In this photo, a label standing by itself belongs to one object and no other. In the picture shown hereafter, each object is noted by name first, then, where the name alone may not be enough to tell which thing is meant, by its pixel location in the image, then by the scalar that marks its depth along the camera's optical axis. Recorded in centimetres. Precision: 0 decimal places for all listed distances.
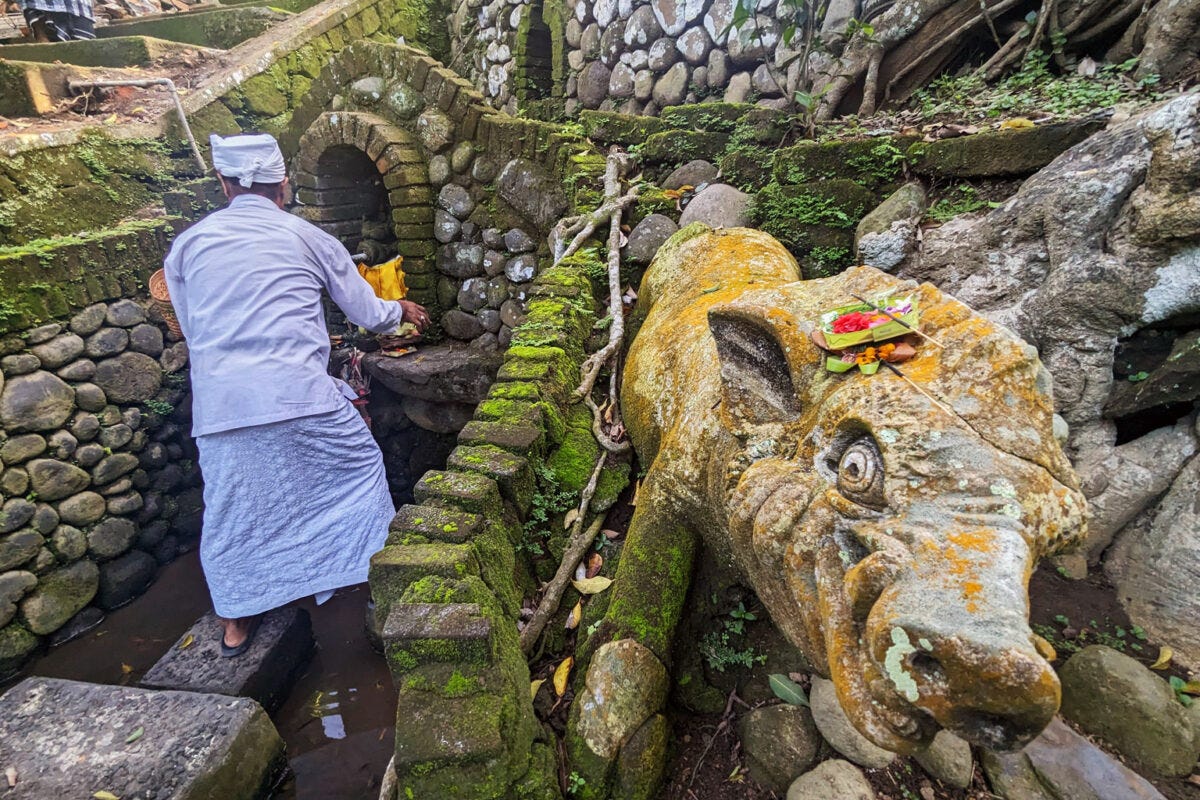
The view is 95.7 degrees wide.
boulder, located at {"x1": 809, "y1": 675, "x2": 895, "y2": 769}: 163
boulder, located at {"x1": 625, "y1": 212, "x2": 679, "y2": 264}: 365
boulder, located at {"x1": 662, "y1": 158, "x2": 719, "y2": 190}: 393
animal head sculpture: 95
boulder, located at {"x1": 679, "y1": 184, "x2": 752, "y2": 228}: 343
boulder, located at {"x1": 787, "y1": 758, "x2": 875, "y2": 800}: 156
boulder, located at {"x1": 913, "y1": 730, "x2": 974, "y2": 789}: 159
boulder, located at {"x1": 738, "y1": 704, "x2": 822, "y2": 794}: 170
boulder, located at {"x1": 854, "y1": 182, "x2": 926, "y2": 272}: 265
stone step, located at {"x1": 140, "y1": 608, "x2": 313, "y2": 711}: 299
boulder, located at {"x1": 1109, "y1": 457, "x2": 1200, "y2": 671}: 171
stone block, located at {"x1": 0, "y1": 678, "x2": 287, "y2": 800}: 228
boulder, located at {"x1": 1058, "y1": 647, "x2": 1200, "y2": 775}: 152
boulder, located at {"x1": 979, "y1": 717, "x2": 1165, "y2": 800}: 146
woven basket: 359
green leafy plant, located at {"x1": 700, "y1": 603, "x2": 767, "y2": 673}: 200
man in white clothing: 270
